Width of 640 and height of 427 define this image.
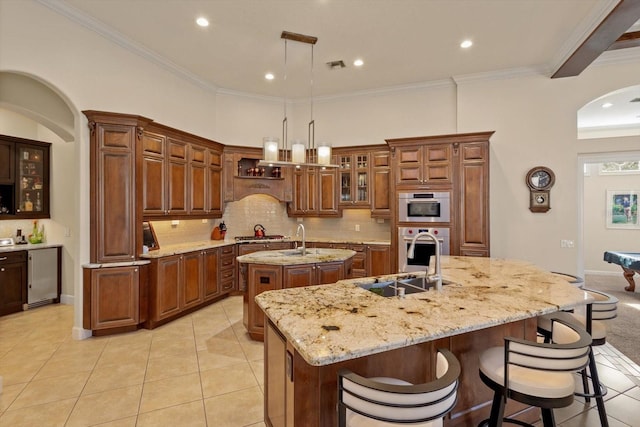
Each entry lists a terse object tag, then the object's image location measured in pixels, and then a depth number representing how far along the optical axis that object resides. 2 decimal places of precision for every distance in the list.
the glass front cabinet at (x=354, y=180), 5.74
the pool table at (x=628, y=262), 5.58
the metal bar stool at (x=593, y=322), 2.37
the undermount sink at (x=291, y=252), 4.08
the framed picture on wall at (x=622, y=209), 7.30
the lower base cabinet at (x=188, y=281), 4.12
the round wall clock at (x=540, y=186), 4.75
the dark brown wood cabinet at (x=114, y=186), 3.78
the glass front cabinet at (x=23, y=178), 4.85
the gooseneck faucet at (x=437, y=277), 2.37
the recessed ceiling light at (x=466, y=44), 4.18
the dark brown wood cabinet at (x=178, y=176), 4.28
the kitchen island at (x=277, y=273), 3.58
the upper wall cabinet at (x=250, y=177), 5.75
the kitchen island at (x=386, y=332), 1.52
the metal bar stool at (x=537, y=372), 1.59
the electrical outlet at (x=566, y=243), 4.70
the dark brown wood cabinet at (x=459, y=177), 4.72
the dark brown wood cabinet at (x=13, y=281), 4.57
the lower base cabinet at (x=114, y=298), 3.76
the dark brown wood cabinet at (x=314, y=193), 5.93
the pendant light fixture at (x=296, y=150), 3.56
